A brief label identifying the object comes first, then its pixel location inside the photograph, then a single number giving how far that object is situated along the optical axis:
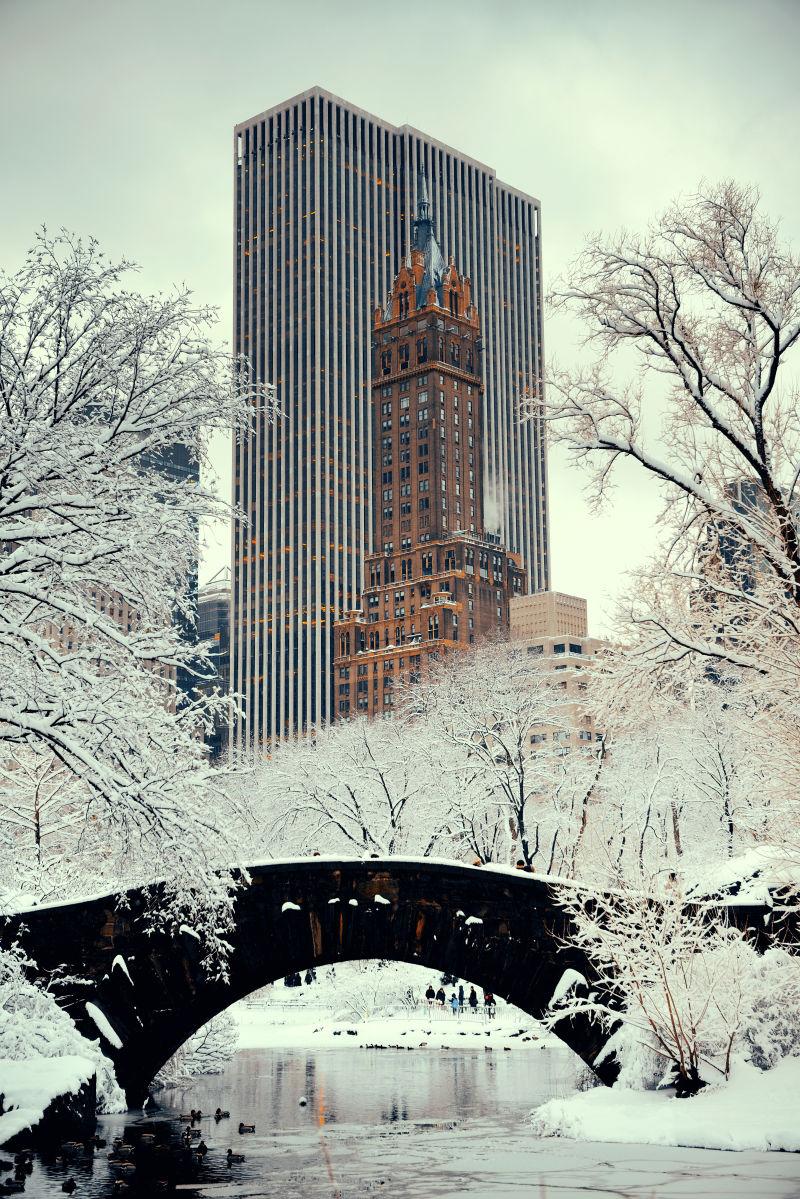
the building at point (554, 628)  170.62
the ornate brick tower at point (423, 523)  177.12
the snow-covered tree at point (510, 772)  52.97
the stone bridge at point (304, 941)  26.55
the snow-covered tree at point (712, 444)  22.19
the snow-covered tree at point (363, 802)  56.66
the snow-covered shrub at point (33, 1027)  23.44
